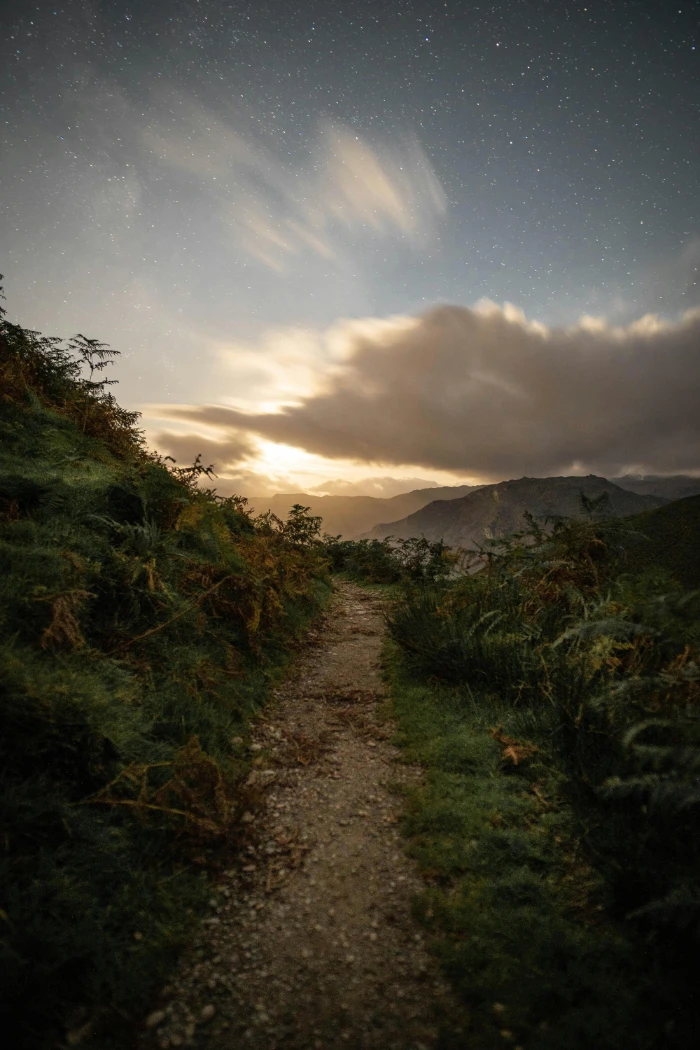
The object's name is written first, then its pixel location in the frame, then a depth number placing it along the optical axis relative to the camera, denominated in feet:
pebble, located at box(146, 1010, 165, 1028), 7.53
